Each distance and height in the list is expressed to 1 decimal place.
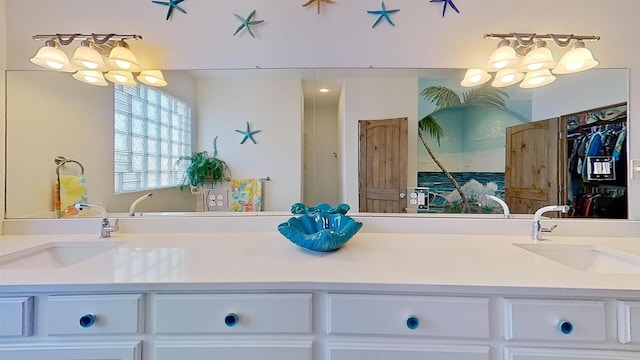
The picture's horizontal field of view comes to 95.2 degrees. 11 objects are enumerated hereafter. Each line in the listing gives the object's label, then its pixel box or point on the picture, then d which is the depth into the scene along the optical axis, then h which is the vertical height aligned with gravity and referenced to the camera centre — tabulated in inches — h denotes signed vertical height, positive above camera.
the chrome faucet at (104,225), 59.6 -8.7
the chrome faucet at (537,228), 57.6 -8.9
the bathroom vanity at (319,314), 35.2 -16.3
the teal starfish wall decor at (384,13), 62.9 +36.7
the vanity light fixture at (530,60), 58.7 +25.0
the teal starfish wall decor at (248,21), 64.0 +35.5
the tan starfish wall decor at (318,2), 63.4 +39.4
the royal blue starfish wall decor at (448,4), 62.7 +38.3
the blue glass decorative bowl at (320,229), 47.7 -8.6
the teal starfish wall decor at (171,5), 63.6 +38.8
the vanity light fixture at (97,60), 59.5 +25.4
